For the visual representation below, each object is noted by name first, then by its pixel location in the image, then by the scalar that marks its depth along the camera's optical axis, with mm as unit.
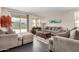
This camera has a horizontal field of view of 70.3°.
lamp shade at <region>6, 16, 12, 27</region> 3261
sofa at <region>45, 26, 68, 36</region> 3857
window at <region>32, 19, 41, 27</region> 5635
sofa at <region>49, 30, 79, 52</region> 1179
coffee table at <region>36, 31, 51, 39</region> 3340
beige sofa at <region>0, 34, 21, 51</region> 1930
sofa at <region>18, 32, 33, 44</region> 2527
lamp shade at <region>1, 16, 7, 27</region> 3066
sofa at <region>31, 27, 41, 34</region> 5291
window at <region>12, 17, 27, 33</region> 3895
